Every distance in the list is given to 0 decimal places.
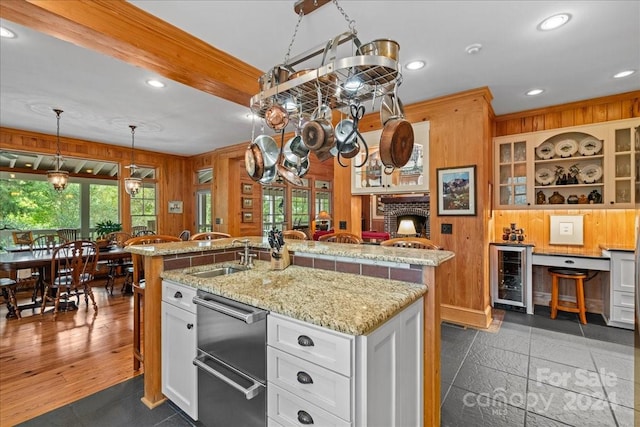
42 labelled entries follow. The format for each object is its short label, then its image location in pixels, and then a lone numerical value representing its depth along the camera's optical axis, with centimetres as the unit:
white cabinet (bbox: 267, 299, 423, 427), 108
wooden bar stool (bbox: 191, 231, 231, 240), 336
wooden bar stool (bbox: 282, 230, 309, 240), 348
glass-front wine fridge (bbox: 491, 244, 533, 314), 374
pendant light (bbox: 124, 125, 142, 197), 512
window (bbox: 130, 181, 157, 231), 662
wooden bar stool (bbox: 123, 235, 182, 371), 228
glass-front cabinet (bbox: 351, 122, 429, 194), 378
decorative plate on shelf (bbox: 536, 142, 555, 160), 391
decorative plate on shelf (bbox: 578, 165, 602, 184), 365
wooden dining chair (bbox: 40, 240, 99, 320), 370
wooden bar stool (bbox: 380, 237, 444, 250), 244
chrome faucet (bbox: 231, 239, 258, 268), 227
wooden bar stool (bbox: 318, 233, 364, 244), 310
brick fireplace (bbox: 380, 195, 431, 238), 712
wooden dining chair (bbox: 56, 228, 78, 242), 566
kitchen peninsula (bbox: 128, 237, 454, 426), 161
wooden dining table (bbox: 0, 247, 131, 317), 351
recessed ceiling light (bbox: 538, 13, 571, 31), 211
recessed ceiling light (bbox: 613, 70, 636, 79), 294
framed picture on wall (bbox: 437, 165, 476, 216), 343
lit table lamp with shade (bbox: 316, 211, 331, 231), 806
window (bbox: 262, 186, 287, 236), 719
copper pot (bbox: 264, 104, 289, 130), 196
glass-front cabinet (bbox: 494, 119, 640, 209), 348
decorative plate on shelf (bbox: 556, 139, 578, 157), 377
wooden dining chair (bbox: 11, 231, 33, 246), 526
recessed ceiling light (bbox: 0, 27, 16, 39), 228
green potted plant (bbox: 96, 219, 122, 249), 574
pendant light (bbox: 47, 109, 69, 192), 426
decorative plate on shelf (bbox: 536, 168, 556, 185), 395
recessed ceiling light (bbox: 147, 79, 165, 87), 321
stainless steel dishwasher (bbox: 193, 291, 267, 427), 136
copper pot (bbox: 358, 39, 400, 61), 152
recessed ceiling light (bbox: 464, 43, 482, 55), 248
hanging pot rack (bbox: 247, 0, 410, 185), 152
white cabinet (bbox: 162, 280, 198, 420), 176
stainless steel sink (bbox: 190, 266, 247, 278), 212
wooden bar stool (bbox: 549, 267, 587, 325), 341
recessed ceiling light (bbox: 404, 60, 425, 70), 278
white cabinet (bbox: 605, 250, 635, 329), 318
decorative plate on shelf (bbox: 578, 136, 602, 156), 363
